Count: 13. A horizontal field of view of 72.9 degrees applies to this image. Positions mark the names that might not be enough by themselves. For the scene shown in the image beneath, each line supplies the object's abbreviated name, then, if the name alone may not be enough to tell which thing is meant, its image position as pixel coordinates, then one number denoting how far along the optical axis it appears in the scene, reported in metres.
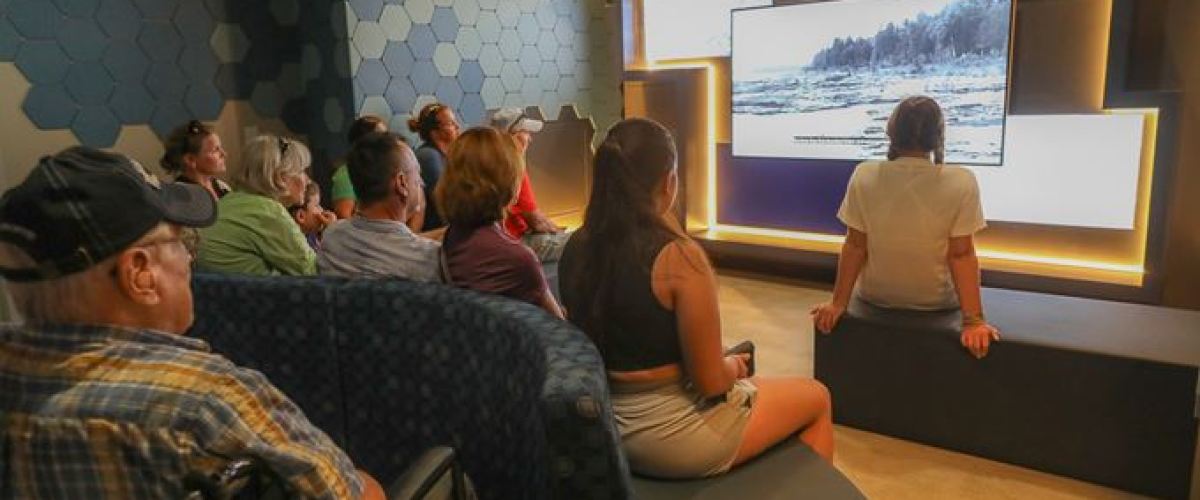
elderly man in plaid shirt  0.97
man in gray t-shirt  2.08
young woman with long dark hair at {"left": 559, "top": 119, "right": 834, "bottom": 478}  1.62
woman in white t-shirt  2.42
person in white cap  3.58
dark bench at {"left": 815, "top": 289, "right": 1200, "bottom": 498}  2.22
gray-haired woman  2.34
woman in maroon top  2.03
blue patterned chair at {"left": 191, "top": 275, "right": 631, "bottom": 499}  1.24
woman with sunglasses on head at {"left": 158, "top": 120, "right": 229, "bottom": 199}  3.10
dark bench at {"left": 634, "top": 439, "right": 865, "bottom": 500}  1.60
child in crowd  3.21
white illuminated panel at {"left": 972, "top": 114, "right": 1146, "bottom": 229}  3.45
